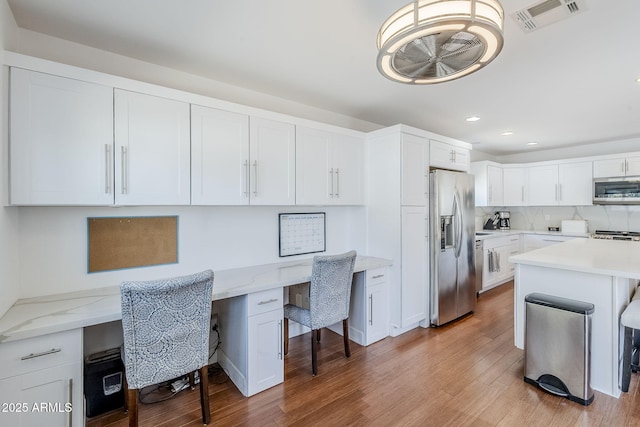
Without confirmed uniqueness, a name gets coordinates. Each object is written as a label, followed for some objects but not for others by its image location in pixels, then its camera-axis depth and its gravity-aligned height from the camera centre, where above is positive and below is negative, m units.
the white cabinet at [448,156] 3.41 +0.68
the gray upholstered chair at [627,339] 1.94 -0.93
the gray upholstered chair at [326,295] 2.40 -0.71
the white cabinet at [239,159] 2.30 +0.45
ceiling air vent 1.64 +1.16
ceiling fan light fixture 1.15 +0.76
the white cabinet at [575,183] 5.00 +0.49
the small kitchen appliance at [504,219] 6.01 -0.16
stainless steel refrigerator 3.31 -0.38
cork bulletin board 2.13 -0.22
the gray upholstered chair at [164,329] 1.59 -0.68
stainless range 4.56 -0.39
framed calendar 3.10 -0.23
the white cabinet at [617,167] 4.58 +0.71
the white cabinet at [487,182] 5.36 +0.54
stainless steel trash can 2.04 -0.98
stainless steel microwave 4.50 +0.32
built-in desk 1.43 -0.60
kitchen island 2.09 -0.59
